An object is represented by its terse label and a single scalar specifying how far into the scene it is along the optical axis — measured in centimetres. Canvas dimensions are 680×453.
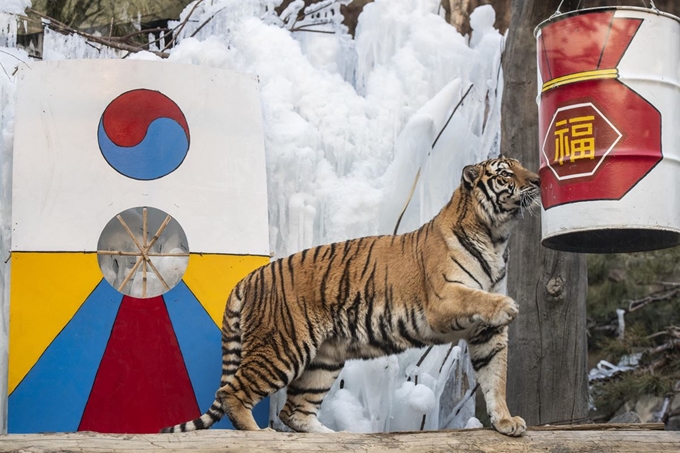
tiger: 427
